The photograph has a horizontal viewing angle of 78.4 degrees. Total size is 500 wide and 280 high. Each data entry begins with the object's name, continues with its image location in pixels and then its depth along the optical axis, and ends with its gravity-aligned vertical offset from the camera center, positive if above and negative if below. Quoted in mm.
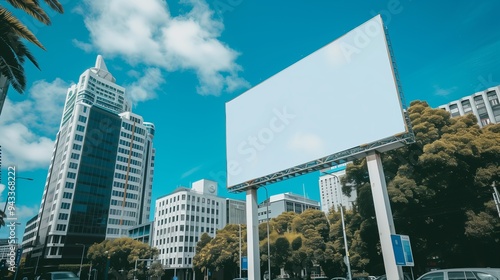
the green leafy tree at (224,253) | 50281 +1888
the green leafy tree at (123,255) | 58812 +2265
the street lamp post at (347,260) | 21148 +35
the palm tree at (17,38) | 10281 +7655
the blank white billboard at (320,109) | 17656 +9450
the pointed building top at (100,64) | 124931 +78075
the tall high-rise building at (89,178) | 81125 +25109
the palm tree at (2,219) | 22430 +3599
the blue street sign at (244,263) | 24781 +68
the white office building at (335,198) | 195625 +37387
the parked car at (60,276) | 14520 -257
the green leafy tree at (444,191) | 22688 +4811
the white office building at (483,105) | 83375 +40010
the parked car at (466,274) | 9969 -552
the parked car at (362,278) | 24688 -1342
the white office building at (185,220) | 80938 +12144
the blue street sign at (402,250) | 14008 +377
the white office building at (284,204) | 108438 +19916
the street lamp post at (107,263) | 57531 +957
